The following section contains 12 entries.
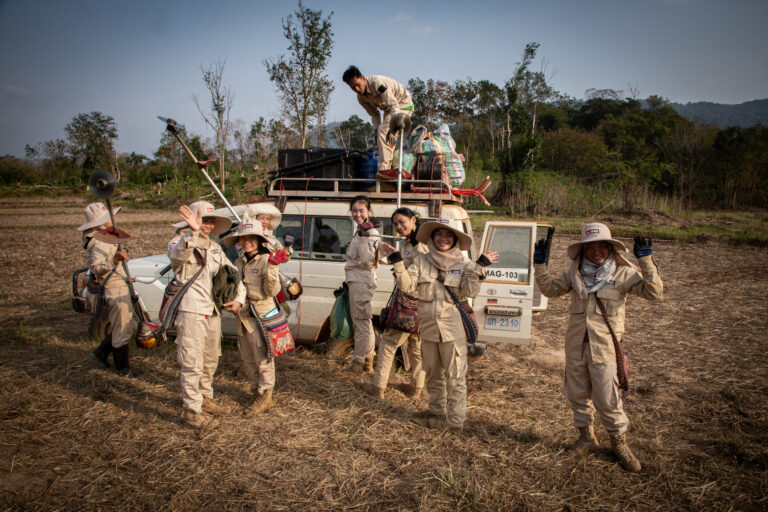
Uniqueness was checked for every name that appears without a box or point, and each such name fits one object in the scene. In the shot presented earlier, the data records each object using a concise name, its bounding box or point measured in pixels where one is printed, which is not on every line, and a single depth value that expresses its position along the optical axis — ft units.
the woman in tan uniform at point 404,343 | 12.53
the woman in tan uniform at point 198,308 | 11.63
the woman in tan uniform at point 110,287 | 14.87
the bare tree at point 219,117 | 87.40
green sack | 15.17
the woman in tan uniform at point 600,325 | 10.31
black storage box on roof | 17.13
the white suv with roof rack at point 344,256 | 15.19
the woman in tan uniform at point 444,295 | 11.55
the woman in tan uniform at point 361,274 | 14.53
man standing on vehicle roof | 16.85
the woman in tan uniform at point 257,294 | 12.44
